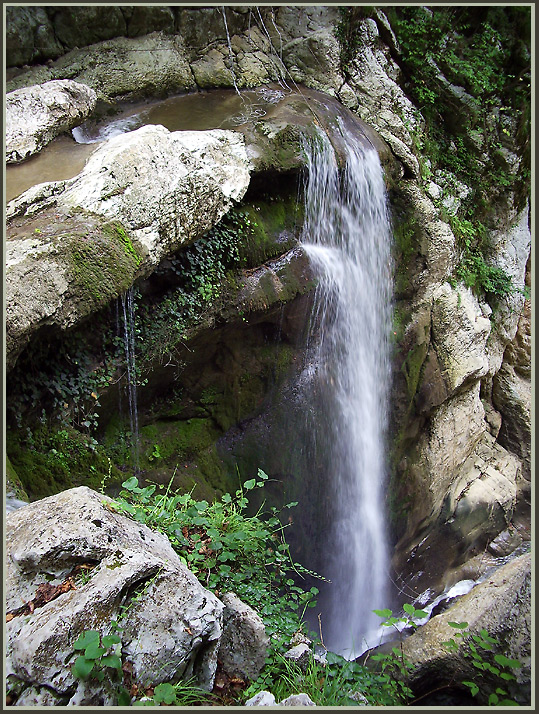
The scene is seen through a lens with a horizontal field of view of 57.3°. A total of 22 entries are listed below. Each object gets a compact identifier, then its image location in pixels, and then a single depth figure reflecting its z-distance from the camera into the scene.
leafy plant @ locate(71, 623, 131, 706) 2.17
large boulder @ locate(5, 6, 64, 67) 5.94
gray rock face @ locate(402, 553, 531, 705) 3.57
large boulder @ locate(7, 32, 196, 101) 6.45
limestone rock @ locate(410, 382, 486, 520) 7.36
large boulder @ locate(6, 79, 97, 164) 4.88
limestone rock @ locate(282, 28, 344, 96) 7.55
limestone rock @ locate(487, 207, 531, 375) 8.90
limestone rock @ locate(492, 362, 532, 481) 9.49
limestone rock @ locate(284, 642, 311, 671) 3.21
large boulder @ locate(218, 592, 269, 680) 3.07
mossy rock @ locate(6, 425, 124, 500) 3.85
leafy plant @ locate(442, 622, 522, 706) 3.12
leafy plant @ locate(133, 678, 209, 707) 2.29
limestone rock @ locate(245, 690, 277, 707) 2.57
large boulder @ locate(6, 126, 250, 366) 3.43
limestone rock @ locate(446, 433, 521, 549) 8.07
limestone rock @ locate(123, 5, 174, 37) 6.72
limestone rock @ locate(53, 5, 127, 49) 6.32
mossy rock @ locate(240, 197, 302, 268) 5.36
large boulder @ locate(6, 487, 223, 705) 2.20
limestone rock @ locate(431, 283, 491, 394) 7.29
